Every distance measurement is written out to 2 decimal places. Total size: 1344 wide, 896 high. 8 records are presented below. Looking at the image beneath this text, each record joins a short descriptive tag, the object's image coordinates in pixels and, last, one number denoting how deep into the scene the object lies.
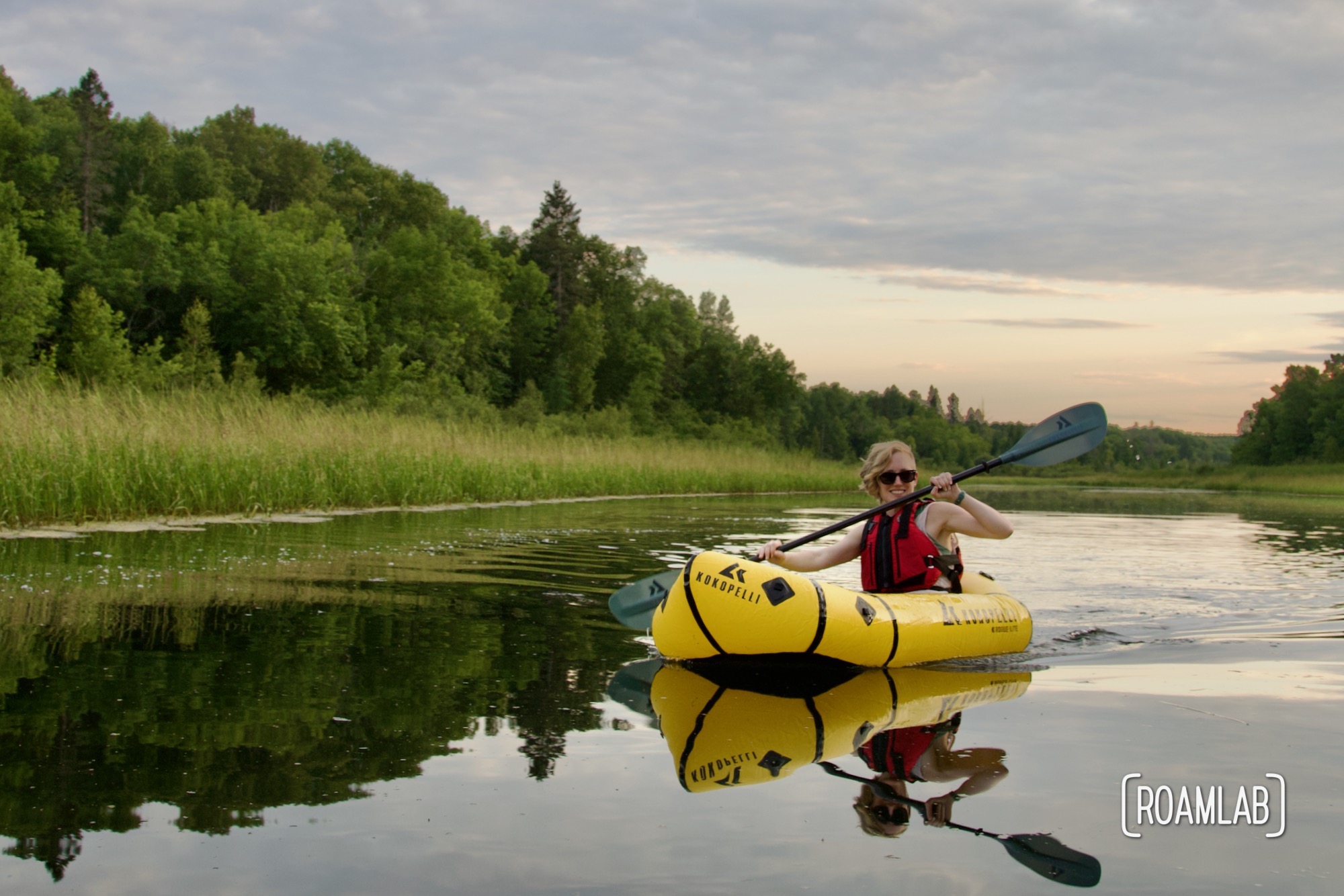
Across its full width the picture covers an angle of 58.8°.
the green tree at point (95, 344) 34.72
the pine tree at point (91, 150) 46.81
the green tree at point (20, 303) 33.22
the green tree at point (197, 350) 35.53
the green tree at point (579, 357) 59.69
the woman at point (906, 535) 5.74
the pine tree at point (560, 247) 65.31
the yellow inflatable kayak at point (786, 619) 4.83
